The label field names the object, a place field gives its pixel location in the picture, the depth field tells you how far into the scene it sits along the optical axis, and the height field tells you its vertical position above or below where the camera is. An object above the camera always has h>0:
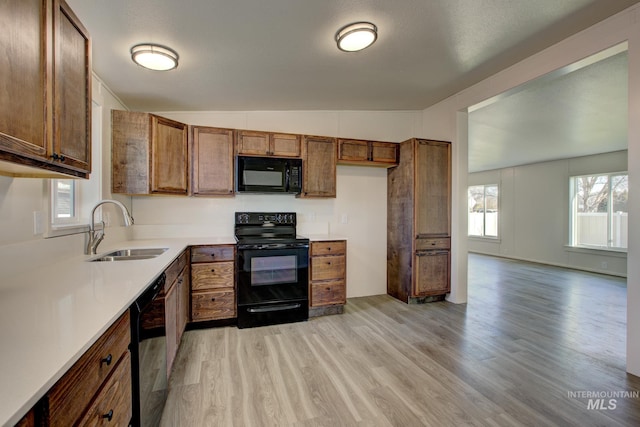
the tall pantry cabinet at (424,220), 3.54 -0.09
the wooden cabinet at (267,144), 3.21 +0.81
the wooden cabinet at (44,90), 0.97 +0.51
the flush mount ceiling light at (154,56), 2.15 +1.23
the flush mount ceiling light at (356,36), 2.04 +1.33
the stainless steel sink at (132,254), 2.17 -0.35
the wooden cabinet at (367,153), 3.61 +0.80
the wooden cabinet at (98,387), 0.69 -0.52
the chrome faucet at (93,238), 2.04 -0.20
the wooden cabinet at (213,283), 2.81 -0.72
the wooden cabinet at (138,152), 2.68 +0.58
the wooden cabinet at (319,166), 3.41 +0.57
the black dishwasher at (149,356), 1.23 -0.70
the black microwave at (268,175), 3.16 +0.44
